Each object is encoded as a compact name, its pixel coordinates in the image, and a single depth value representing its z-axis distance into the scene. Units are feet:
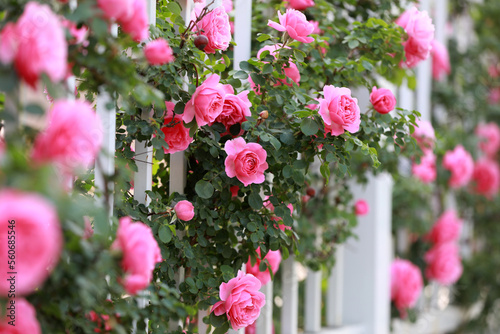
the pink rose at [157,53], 7.33
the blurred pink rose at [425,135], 9.29
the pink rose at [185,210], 8.12
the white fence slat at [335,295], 10.44
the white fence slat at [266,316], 9.03
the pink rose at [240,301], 8.15
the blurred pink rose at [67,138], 6.76
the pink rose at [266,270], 8.74
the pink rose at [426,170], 11.31
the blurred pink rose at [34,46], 6.87
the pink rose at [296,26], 8.24
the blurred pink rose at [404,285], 11.16
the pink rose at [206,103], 8.00
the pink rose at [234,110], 8.23
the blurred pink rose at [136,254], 7.09
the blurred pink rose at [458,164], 11.87
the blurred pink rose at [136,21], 7.15
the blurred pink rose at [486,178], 13.92
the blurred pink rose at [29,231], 5.80
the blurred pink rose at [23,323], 6.93
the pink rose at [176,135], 8.17
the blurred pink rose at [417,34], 8.78
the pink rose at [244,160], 8.10
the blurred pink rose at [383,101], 8.56
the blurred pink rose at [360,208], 10.05
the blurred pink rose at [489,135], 14.42
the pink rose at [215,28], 8.19
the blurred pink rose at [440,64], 12.43
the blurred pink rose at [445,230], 12.24
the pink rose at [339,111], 8.07
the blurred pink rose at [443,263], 11.89
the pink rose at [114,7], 7.03
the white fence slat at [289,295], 9.49
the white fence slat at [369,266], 10.65
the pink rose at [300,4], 8.86
